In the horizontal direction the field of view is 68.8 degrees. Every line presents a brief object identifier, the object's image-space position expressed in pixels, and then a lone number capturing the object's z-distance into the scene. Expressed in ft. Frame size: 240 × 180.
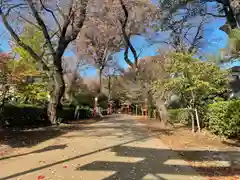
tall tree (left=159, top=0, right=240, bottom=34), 31.49
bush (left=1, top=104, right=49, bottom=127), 27.51
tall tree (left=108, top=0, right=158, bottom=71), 40.14
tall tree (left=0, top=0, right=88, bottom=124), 29.83
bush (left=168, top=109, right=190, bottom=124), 33.28
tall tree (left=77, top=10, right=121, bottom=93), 53.92
